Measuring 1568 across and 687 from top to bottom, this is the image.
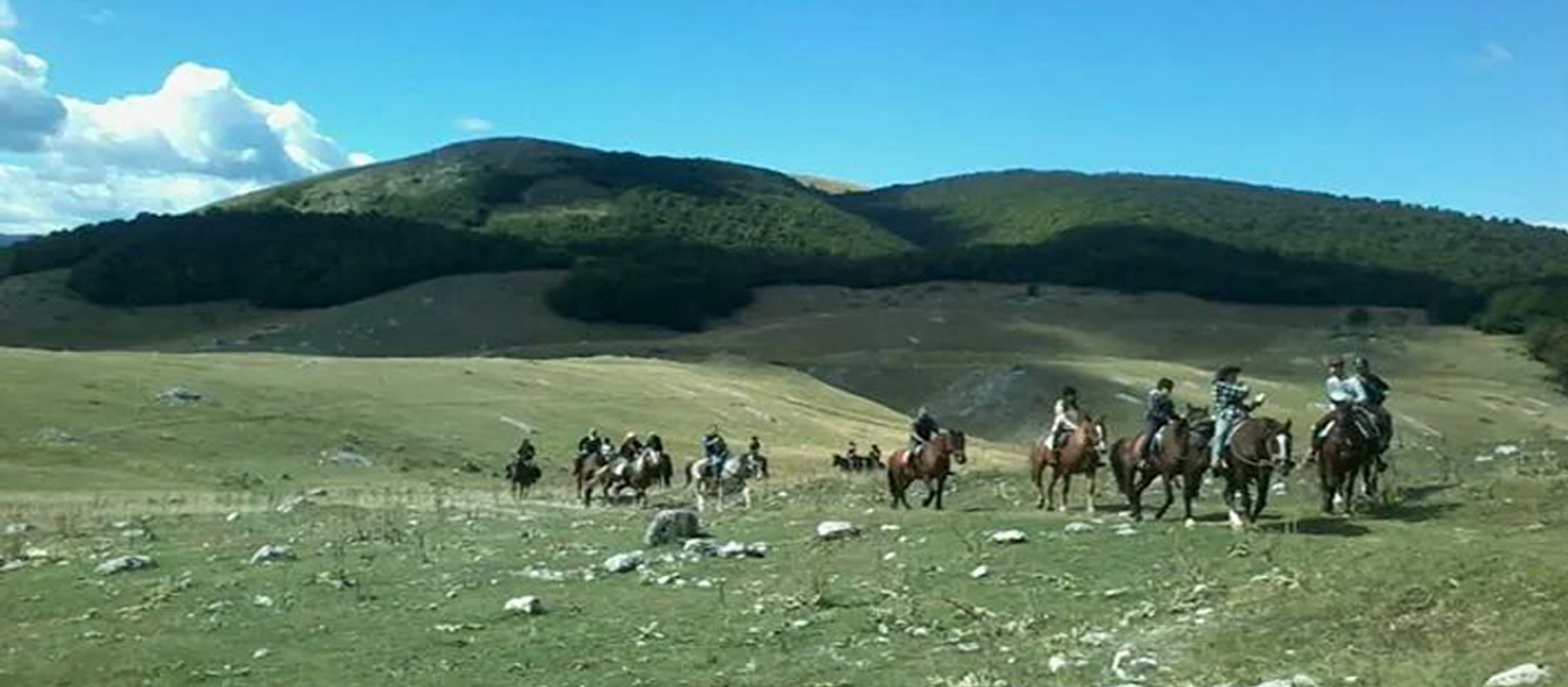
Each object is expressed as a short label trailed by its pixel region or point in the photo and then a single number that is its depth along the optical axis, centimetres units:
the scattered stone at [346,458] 5072
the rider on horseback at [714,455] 3888
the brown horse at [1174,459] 2205
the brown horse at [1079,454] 2688
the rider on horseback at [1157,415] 2317
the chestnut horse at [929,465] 2953
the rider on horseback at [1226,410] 2138
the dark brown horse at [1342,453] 2148
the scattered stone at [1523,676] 1008
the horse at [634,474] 3928
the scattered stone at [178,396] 5484
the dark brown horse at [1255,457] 2058
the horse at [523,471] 4384
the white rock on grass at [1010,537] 1998
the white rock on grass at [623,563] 1941
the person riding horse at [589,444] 4160
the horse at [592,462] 4100
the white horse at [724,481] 3881
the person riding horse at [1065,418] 2772
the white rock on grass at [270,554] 2166
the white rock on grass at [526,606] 1653
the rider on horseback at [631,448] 3969
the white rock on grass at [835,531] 2209
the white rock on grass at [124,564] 2112
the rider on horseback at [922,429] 3075
